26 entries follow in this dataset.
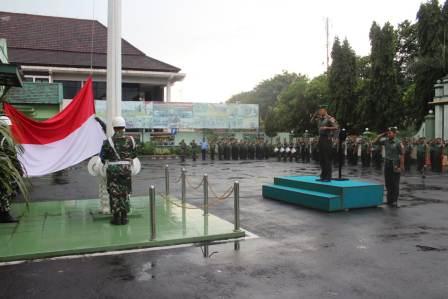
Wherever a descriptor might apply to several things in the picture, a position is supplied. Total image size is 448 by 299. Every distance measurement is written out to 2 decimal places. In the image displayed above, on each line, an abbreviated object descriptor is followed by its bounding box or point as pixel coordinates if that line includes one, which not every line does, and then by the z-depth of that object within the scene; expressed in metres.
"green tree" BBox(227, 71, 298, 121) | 68.51
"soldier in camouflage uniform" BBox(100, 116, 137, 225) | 8.44
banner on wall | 35.81
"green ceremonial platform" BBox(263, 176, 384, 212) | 10.34
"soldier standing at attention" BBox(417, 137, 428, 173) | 21.56
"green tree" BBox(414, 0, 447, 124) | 28.94
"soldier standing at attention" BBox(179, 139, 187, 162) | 33.64
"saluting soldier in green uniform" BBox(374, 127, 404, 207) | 11.30
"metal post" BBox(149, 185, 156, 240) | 7.15
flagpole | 10.09
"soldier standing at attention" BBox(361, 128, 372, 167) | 26.20
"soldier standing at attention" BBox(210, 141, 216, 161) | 34.75
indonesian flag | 9.14
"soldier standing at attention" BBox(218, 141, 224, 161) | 34.97
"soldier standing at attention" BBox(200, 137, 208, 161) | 34.38
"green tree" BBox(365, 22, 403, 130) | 33.12
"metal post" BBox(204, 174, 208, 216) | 8.73
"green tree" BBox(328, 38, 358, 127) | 37.25
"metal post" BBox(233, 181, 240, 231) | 7.84
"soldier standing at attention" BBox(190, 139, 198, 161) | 33.29
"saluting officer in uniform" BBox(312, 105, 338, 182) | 11.29
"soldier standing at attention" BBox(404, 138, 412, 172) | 23.16
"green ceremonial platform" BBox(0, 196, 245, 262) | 6.94
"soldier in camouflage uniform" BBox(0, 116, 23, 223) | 8.62
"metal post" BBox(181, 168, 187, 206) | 10.41
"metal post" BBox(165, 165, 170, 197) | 12.38
